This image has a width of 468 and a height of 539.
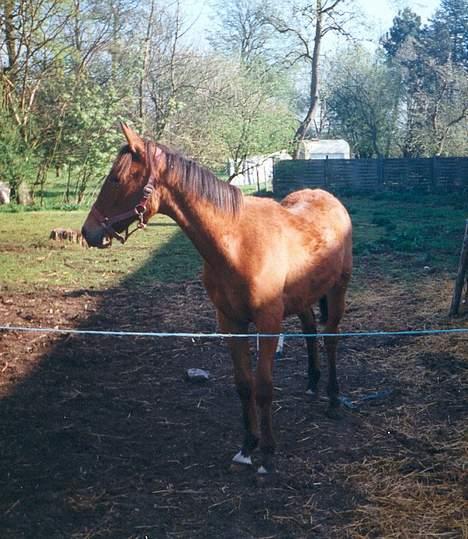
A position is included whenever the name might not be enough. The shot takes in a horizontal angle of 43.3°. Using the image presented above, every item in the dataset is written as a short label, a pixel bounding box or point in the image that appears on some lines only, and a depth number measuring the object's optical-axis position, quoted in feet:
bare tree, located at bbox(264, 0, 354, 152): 89.04
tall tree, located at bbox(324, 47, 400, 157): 99.55
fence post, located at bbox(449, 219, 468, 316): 21.30
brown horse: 10.38
